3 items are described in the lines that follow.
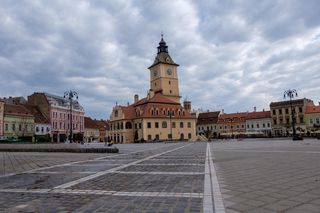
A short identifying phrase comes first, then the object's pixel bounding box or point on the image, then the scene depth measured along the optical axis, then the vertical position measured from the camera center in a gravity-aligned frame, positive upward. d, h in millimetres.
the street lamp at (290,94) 35877 +4911
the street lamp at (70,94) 30179 +4947
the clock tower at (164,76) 70636 +16928
